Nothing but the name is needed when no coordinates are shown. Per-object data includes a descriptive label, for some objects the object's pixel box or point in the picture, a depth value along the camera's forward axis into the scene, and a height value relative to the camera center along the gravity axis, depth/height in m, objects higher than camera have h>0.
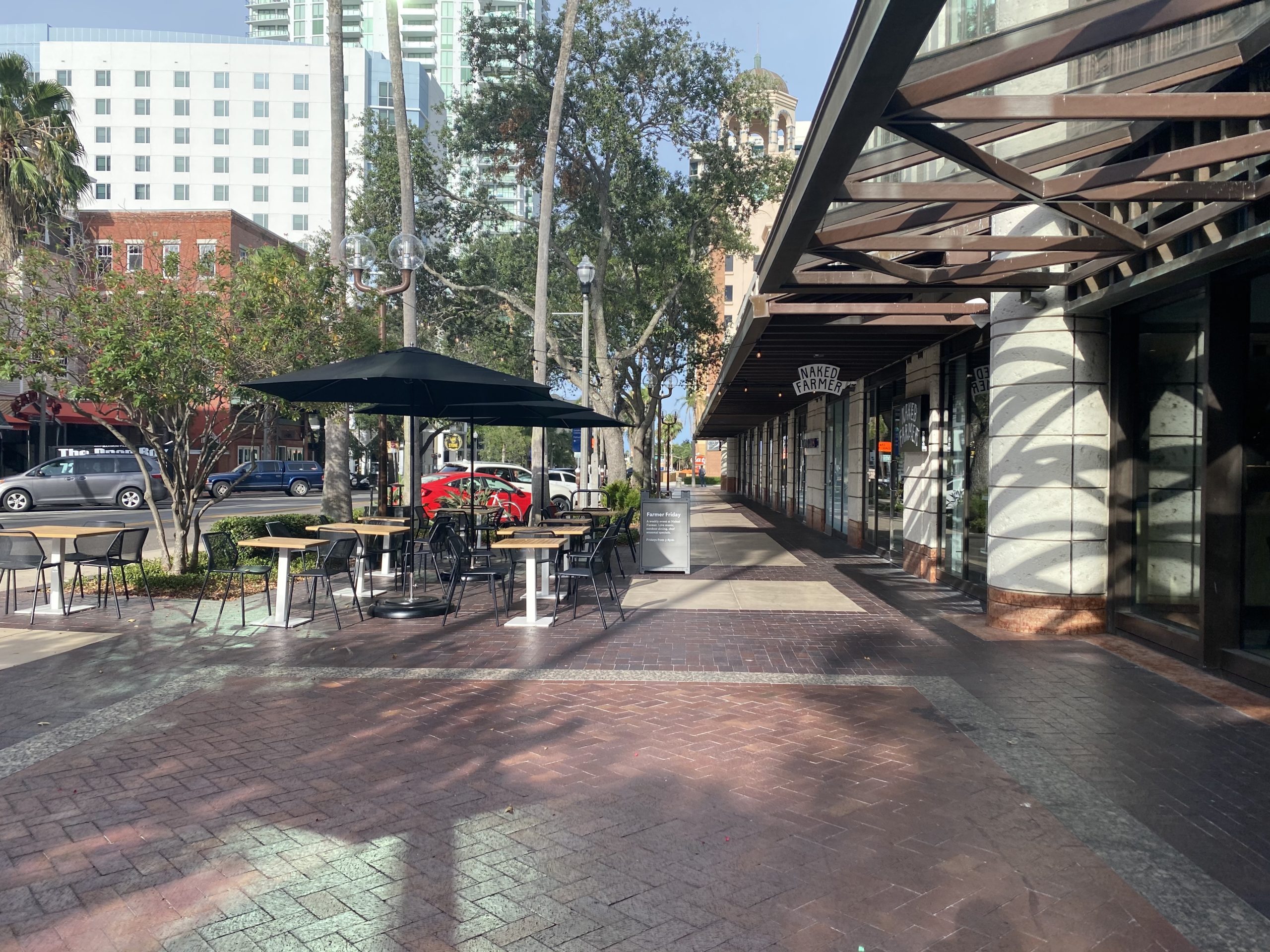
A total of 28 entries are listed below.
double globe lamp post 12.57 +2.82
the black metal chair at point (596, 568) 9.20 -1.13
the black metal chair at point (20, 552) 9.01 -0.90
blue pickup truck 37.12 -0.77
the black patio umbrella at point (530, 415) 13.23 +0.65
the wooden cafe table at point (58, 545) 9.10 -0.86
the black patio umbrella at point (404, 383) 8.41 +0.73
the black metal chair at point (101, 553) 9.28 -0.97
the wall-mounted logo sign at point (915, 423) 13.12 +0.50
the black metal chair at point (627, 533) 13.14 -1.39
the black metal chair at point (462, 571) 9.25 -1.14
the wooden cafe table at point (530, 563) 8.81 -1.01
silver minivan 26.41 -0.72
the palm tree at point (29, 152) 22.17 +7.48
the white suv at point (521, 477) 26.44 -0.55
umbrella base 9.49 -1.55
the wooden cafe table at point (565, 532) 11.18 -0.93
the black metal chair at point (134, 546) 9.61 -0.90
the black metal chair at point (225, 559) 8.66 -0.98
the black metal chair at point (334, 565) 8.77 -1.04
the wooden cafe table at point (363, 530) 10.59 -0.82
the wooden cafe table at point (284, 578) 8.67 -1.14
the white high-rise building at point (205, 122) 70.81 +26.10
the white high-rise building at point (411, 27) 122.12 +58.28
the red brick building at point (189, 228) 34.19 +9.92
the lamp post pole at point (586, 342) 18.69 +2.79
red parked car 22.98 -0.85
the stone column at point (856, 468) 17.45 -0.19
